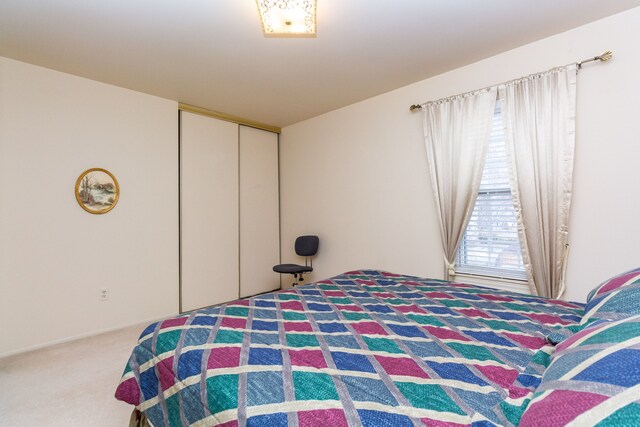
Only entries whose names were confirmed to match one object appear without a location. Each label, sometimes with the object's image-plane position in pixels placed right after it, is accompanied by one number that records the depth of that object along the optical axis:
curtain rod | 2.27
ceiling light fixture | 1.97
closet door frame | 3.94
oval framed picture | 3.20
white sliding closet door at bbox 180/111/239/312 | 4.01
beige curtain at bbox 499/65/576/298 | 2.45
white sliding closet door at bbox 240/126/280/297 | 4.62
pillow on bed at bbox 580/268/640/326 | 1.06
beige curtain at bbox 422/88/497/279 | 2.90
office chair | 4.12
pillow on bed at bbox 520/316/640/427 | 0.58
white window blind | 2.81
